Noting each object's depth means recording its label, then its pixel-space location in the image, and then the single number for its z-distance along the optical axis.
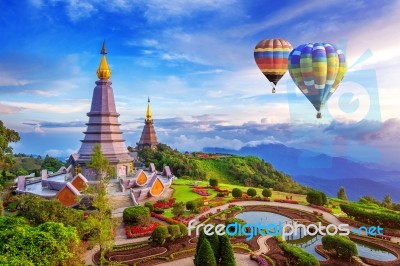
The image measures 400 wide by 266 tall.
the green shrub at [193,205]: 32.28
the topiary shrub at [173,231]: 24.27
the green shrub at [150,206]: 31.78
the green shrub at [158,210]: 32.34
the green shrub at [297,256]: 19.33
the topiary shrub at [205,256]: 18.03
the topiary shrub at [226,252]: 18.73
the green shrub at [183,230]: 25.06
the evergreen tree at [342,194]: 40.62
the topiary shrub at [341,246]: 21.28
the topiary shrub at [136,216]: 27.73
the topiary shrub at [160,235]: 23.52
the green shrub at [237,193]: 38.75
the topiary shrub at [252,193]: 39.22
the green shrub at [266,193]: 39.28
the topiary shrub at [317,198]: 35.94
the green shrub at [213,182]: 45.53
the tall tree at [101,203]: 19.66
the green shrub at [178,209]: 30.63
